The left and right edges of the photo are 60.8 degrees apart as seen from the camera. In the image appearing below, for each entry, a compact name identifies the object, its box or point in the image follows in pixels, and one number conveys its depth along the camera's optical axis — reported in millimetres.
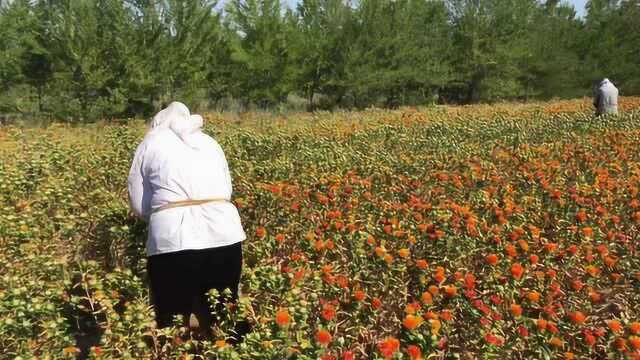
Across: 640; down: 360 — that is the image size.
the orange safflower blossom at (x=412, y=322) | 2047
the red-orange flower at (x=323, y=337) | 1932
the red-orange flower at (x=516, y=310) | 2301
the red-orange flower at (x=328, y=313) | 2146
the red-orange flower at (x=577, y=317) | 2279
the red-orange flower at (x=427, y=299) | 2391
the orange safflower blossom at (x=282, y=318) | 2037
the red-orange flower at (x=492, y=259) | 2853
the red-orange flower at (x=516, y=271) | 2668
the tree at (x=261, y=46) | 21953
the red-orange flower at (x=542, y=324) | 2270
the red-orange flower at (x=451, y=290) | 2527
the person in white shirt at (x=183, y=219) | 2930
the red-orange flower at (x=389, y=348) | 1828
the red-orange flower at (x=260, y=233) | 3422
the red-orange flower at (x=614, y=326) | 2227
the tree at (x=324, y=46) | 24438
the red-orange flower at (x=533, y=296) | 2527
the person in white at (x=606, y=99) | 11870
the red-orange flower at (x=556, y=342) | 2246
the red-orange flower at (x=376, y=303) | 2543
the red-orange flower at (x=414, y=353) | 1875
